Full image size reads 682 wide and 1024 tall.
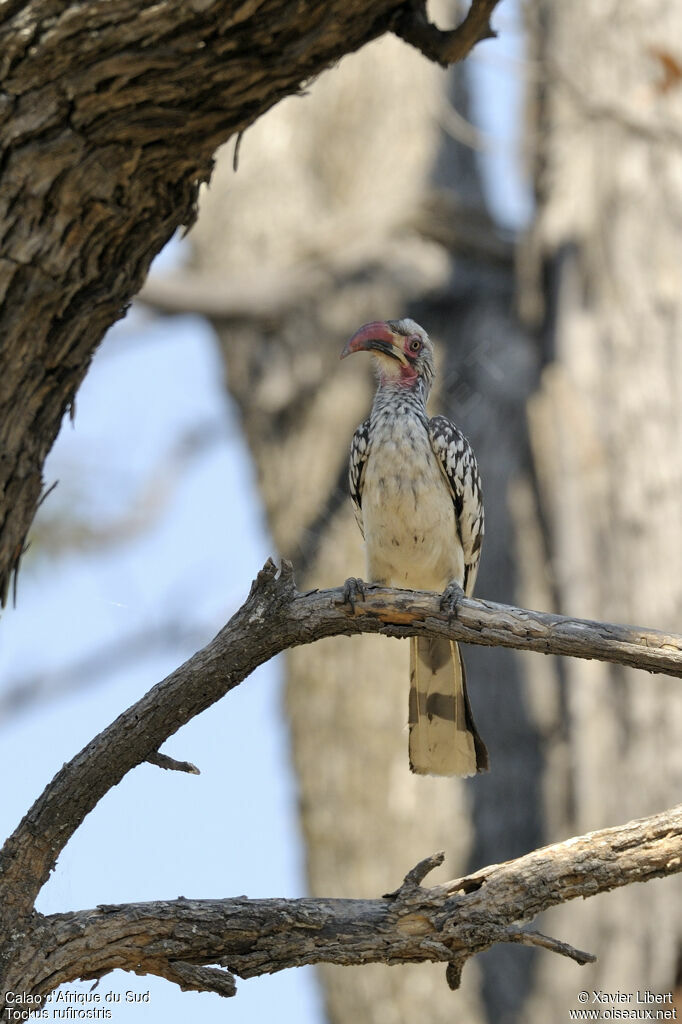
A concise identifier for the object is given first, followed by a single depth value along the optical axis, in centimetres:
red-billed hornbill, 891
